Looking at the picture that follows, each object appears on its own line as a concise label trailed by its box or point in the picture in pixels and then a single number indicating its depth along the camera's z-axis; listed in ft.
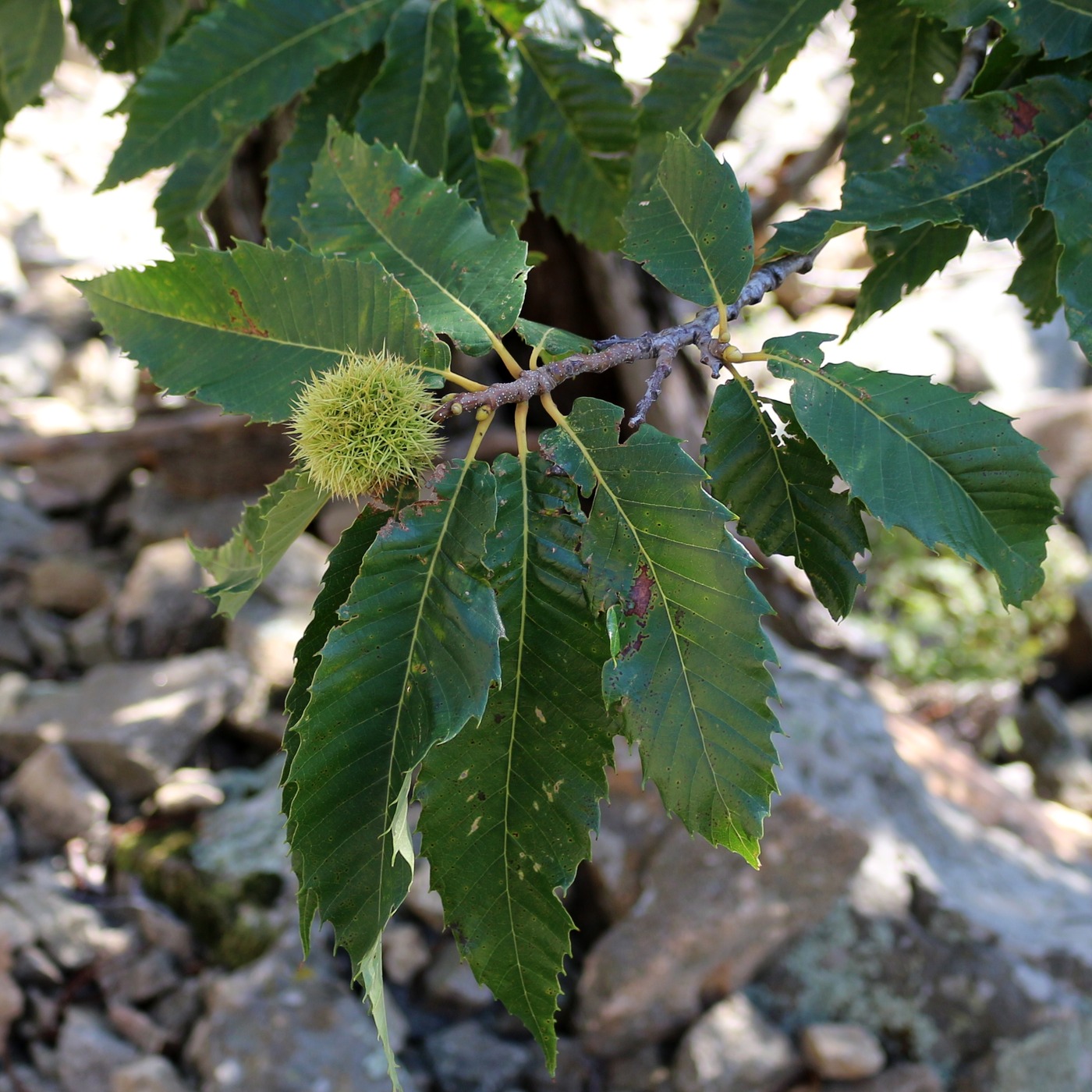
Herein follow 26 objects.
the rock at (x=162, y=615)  11.41
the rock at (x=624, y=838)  8.02
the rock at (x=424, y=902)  8.06
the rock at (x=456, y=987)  7.96
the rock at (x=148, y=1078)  7.29
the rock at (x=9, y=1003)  7.87
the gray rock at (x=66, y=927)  8.41
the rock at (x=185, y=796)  9.50
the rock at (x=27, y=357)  16.28
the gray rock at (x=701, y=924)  7.63
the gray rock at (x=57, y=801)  9.45
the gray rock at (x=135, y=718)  9.68
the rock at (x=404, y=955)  8.19
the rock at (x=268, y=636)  10.72
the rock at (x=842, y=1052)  7.24
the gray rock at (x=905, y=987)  7.43
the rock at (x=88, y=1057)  7.61
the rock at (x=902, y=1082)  7.18
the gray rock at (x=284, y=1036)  7.20
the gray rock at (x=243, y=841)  8.63
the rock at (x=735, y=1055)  7.28
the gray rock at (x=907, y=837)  8.05
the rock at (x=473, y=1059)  7.47
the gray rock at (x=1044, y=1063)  7.07
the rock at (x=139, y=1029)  7.84
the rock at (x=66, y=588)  12.73
